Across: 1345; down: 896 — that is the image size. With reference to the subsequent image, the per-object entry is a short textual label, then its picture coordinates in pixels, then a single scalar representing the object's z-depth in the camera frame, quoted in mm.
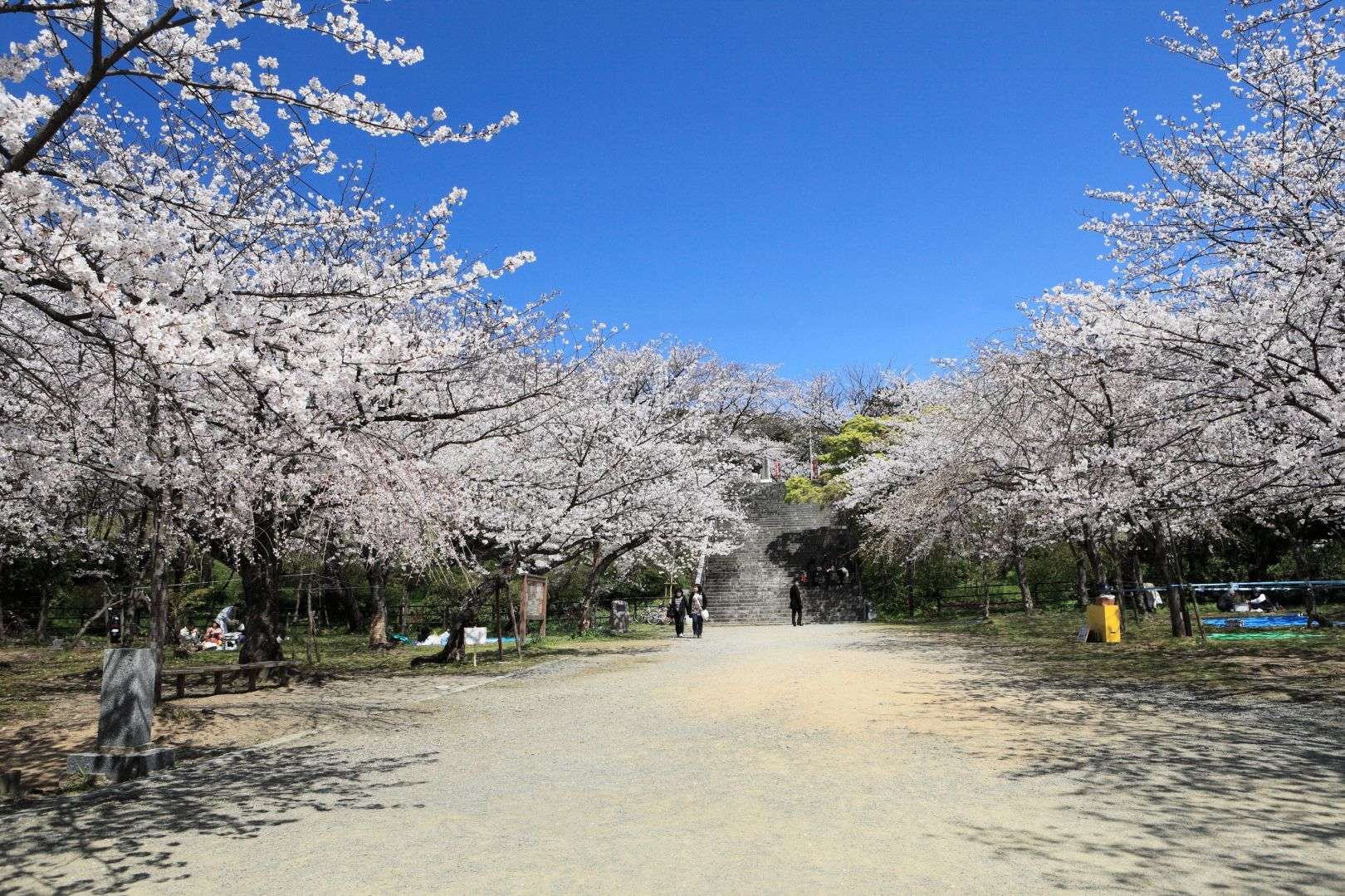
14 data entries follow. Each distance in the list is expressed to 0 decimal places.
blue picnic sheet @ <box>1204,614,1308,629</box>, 17922
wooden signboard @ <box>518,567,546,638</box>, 18328
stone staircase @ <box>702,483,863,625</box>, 29469
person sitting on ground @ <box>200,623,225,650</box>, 20844
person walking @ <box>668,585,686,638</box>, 23016
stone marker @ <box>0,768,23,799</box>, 5988
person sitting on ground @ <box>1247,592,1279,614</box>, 22250
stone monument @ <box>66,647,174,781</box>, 6562
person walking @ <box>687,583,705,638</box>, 23094
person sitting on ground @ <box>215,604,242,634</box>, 22469
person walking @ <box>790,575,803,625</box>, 26688
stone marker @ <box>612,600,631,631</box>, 24297
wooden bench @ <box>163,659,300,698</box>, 10250
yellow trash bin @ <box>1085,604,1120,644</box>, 15766
